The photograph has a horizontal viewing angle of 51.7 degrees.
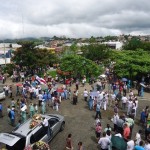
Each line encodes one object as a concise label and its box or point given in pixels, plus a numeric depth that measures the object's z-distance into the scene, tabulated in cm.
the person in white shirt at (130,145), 761
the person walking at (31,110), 1190
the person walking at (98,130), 946
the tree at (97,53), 3810
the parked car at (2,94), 1546
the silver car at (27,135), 785
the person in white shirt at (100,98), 1311
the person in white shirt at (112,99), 1389
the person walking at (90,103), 1339
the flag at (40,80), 1605
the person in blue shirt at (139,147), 730
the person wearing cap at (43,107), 1270
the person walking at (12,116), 1127
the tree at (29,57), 2335
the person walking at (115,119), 981
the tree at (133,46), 4072
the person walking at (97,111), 1169
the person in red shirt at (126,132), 879
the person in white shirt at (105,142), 797
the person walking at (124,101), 1305
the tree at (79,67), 2239
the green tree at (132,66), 1957
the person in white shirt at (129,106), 1190
